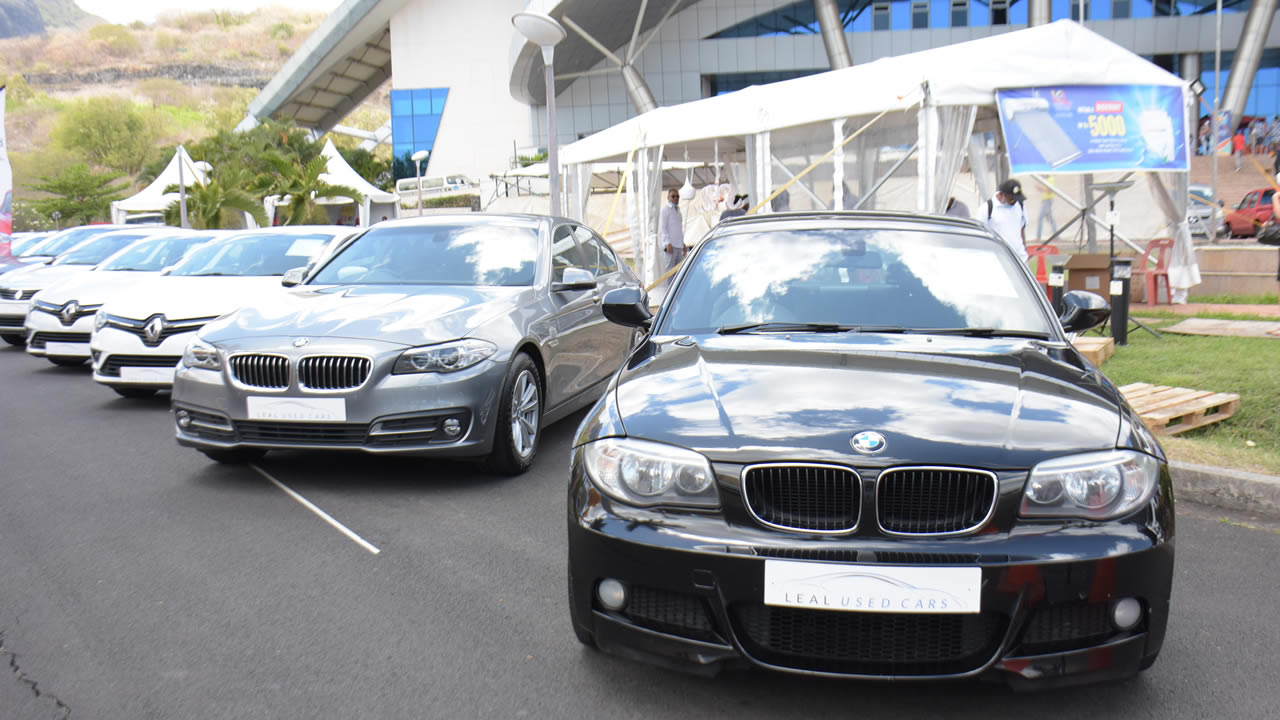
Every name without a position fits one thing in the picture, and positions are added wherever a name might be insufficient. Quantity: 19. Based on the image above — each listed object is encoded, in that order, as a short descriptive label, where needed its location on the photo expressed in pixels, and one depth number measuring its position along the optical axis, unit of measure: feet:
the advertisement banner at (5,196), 38.45
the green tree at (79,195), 179.42
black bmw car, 8.31
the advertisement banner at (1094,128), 38.75
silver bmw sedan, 17.03
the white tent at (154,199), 114.52
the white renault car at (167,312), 26.22
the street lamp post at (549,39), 43.60
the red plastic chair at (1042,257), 40.06
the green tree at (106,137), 264.11
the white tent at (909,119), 39.14
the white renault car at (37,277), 43.29
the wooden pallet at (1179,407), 20.07
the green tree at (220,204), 82.79
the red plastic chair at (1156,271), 42.27
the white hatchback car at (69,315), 34.12
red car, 94.43
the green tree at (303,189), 88.79
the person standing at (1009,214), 35.88
